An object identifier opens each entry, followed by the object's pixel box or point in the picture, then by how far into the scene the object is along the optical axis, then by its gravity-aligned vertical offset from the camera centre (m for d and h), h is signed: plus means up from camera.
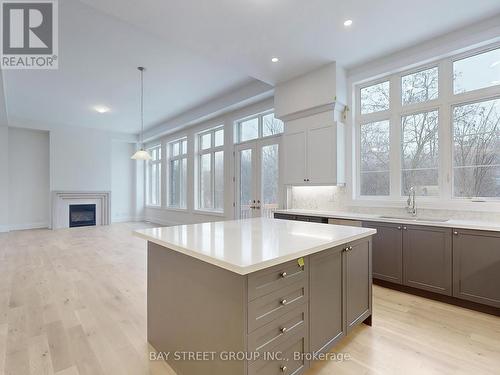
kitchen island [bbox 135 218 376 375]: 1.34 -0.68
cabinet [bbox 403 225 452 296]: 2.81 -0.80
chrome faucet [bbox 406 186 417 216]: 3.46 -0.22
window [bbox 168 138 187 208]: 8.23 +0.51
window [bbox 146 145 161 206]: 9.73 +0.42
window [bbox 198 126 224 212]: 6.75 +0.52
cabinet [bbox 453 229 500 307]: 2.53 -0.80
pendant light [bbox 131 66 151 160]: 5.02 +0.67
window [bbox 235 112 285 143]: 5.30 +1.37
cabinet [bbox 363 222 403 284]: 3.15 -0.81
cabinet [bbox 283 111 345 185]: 4.03 +0.63
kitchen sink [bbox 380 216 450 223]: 3.16 -0.39
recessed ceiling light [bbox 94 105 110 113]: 6.57 +2.12
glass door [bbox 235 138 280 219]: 5.19 +0.22
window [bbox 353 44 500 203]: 3.08 +0.77
